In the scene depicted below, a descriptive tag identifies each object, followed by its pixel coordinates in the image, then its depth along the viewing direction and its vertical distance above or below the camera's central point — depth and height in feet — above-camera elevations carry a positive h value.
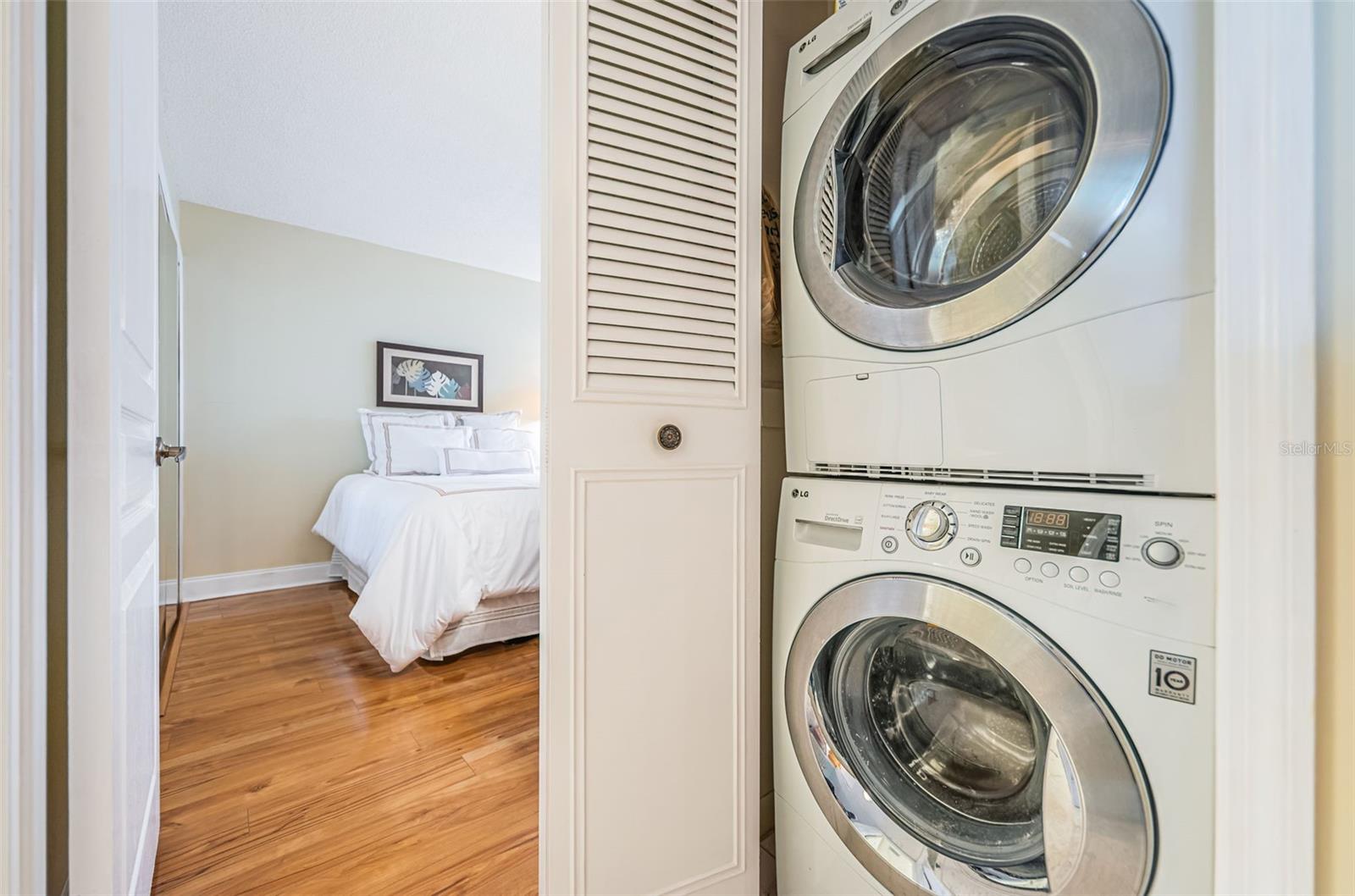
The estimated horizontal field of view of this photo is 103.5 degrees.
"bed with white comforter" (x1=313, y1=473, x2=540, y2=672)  7.01 -1.71
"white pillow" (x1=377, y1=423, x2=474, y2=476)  11.55 -0.10
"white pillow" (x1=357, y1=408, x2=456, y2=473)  11.75 +0.56
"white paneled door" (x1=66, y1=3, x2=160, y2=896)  2.08 -0.01
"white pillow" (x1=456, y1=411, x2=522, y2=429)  13.47 +0.62
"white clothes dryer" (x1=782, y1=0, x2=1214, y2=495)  2.00 +0.95
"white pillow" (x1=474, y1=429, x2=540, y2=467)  12.96 +0.11
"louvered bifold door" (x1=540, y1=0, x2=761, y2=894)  3.03 -0.03
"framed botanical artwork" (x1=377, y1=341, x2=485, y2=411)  12.73 +1.66
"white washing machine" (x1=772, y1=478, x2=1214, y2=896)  1.99 -1.14
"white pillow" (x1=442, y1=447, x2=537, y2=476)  11.76 -0.39
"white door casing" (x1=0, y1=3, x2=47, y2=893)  1.80 -0.02
